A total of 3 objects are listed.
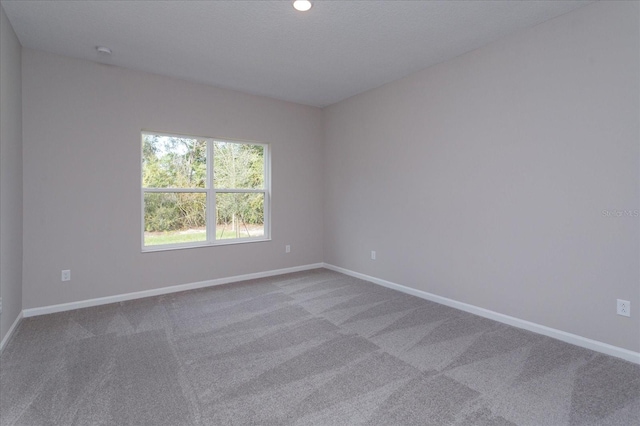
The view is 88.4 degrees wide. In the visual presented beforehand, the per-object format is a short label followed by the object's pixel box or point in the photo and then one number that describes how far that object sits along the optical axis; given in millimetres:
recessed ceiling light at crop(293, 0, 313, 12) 2445
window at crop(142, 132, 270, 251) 3969
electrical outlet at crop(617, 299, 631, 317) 2340
